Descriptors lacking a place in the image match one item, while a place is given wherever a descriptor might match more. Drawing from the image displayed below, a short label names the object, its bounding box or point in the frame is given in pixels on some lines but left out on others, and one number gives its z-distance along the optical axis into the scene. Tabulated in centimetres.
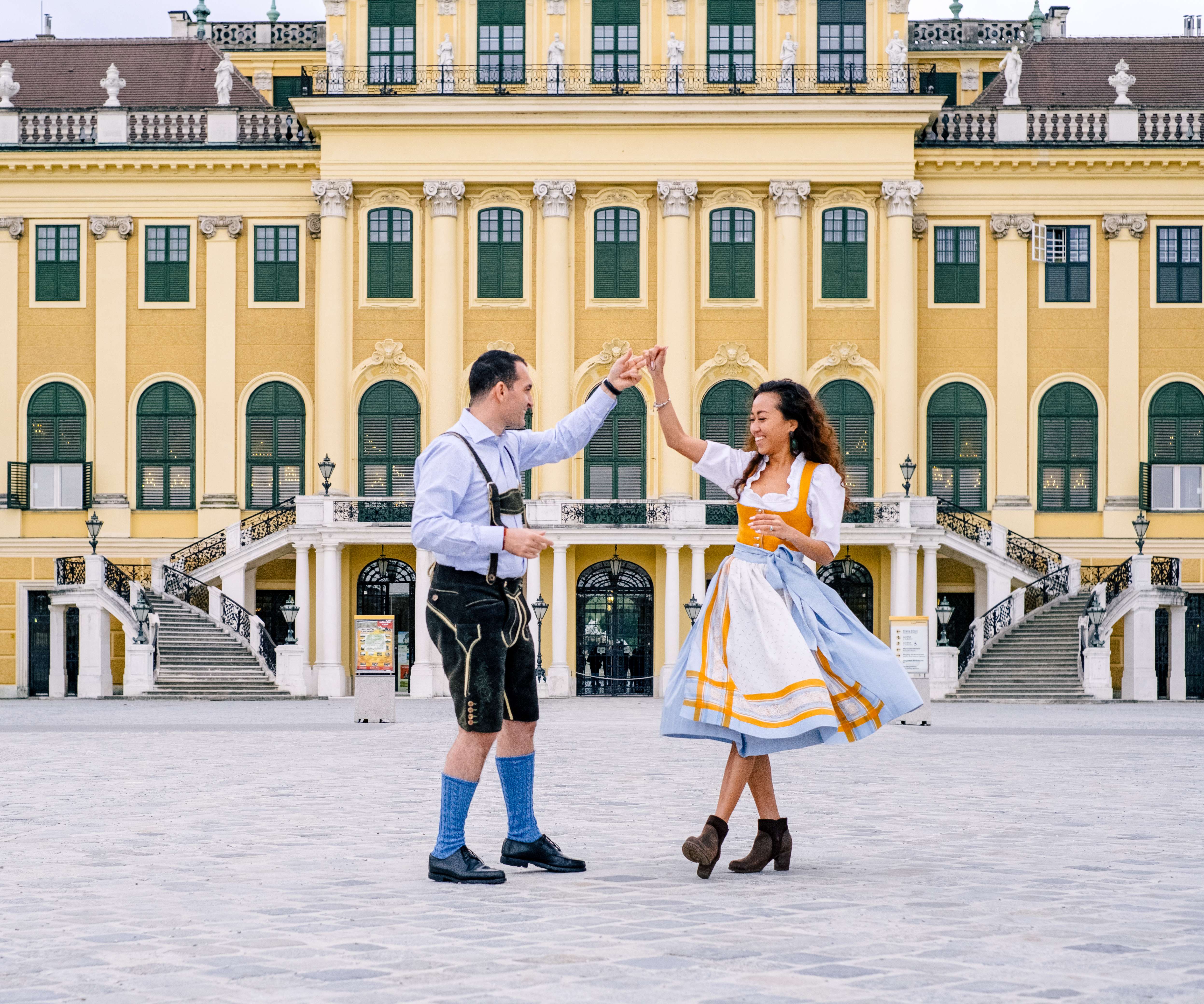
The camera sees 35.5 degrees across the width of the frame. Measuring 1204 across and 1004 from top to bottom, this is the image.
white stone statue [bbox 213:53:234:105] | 3884
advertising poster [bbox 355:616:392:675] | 2481
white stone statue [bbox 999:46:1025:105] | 3875
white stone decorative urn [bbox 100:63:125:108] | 3856
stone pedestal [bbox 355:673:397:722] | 2394
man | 705
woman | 720
